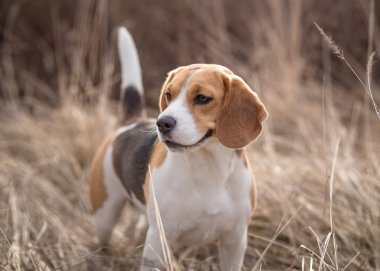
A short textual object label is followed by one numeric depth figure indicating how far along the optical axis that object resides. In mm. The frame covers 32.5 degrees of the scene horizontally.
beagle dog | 2959
